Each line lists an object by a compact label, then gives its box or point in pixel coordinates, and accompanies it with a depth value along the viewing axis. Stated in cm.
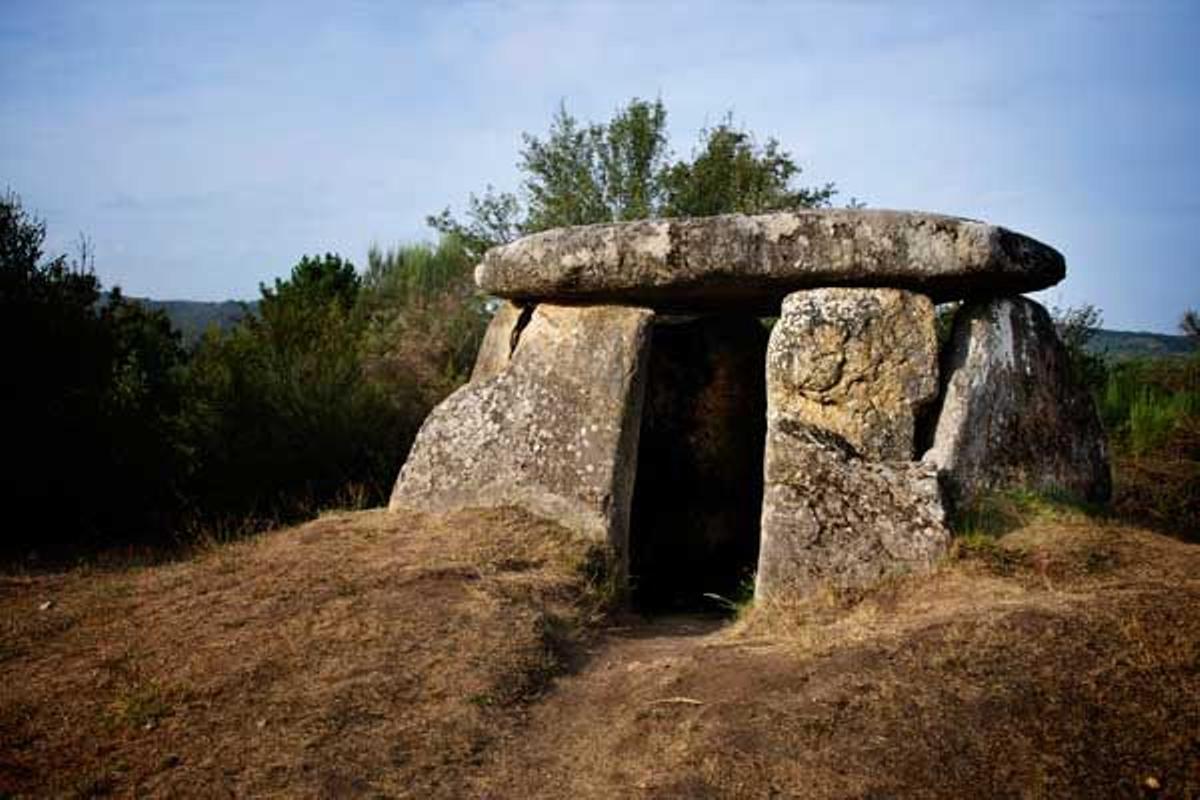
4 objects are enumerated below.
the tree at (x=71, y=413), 786
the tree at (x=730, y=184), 1508
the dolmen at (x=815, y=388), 610
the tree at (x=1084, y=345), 1170
